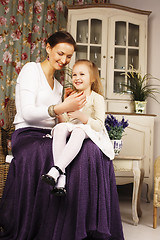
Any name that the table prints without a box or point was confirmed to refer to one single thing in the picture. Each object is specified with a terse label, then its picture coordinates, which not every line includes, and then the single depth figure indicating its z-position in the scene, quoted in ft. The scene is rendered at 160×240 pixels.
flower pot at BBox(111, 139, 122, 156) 7.35
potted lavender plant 7.37
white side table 6.98
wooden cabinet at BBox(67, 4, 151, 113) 10.16
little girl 4.60
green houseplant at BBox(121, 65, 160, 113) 9.87
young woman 4.68
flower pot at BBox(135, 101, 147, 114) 9.82
